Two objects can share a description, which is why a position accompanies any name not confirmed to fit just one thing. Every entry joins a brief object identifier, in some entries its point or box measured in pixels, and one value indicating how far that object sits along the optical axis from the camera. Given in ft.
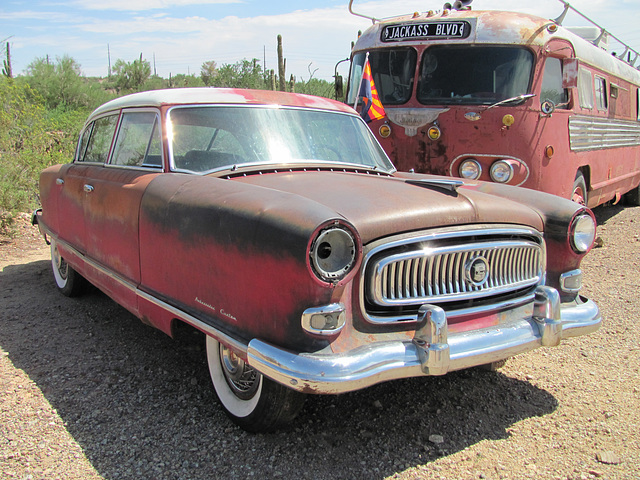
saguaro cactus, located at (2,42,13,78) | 72.95
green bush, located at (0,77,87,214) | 26.84
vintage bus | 19.40
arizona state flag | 18.98
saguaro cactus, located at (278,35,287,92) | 60.94
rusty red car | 7.38
